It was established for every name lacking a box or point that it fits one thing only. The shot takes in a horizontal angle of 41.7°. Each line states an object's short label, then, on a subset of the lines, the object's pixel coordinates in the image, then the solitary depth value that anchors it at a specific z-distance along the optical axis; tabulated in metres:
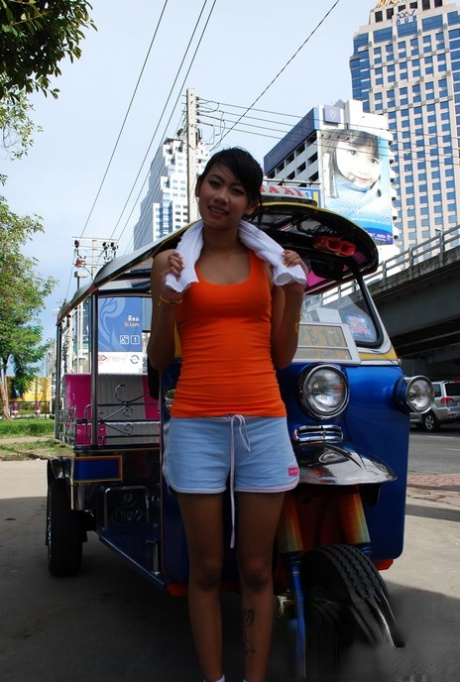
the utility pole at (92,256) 27.11
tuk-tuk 2.00
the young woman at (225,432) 1.99
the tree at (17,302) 18.58
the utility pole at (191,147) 15.98
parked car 20.97
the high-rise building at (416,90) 128.75
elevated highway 19.94
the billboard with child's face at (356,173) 79.50
